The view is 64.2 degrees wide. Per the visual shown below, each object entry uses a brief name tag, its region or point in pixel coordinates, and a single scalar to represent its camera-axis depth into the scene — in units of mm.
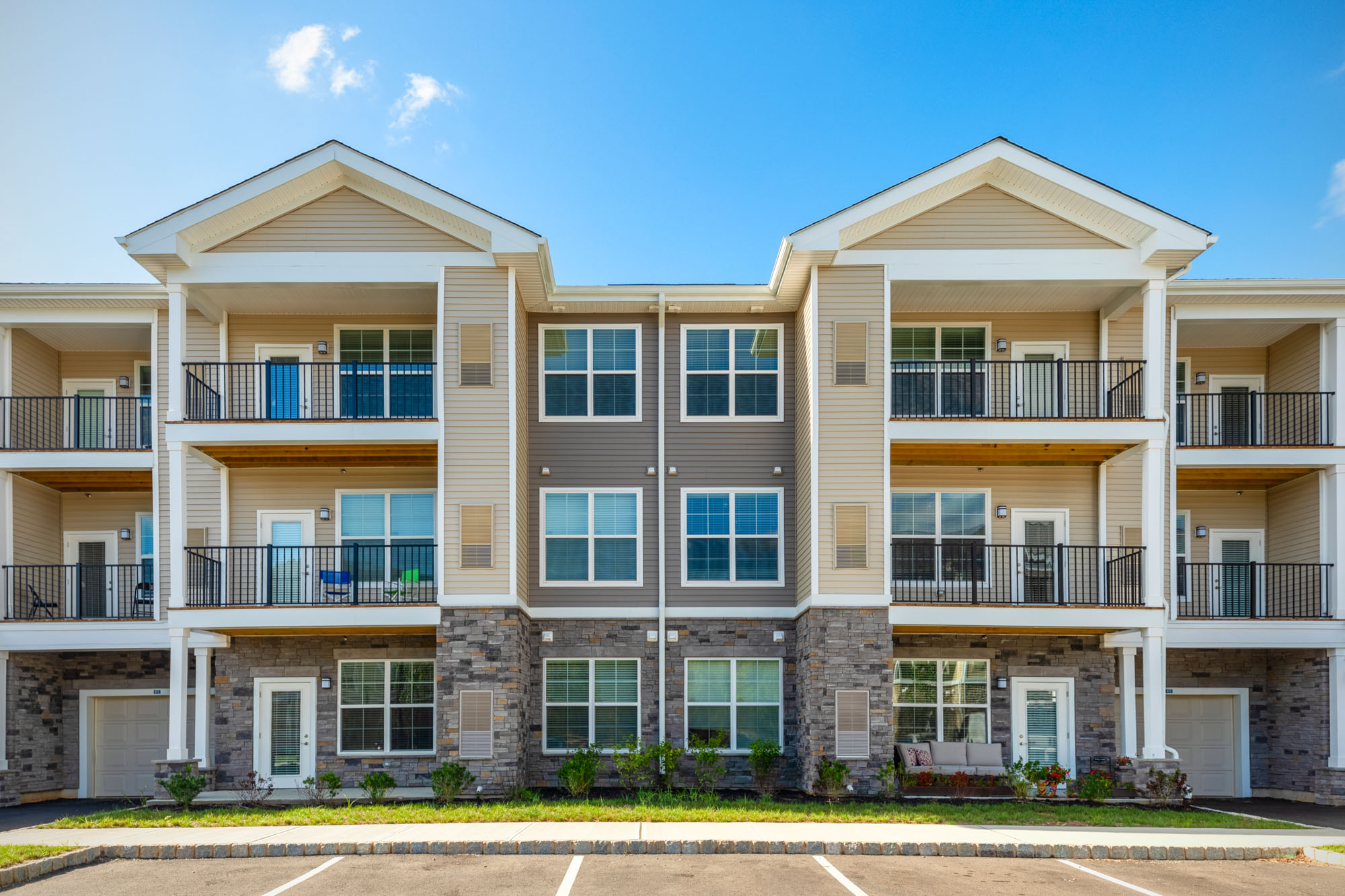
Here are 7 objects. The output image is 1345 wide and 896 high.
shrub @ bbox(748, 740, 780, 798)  17312
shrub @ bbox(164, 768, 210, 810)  15656
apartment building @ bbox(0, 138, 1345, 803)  16938
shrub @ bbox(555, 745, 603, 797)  16328
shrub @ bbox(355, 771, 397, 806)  15934
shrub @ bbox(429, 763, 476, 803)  15625
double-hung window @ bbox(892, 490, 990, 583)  18359
